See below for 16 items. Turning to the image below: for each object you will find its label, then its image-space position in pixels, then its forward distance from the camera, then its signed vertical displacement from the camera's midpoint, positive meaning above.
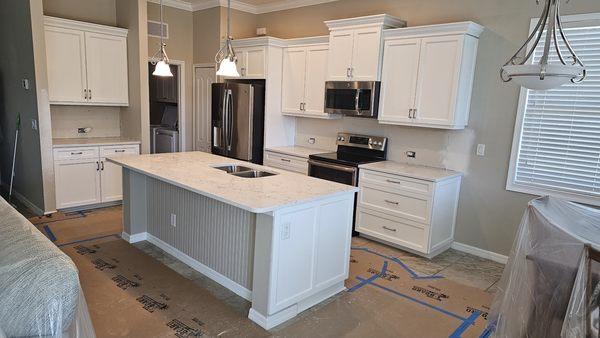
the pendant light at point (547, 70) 1.46 +0.19
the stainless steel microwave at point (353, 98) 4.33 +0.14
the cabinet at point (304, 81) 4.93 +0.36
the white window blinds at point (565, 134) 3.33 -0.12
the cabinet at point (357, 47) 4.22 +0.72
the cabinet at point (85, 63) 4.73 +0.43
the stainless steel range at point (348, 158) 4.37 -0.57
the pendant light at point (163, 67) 3.47 +0.30
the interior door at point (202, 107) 6.14 -0.07
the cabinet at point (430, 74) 3.76 +0.41
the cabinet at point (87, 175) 4.74 -1.00
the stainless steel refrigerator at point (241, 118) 5.20 -0.18
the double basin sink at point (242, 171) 3.49 -0.61
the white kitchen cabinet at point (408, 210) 3.83 -1.01
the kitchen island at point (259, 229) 2.56 -0.94
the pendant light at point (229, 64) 3.04 +0.31
